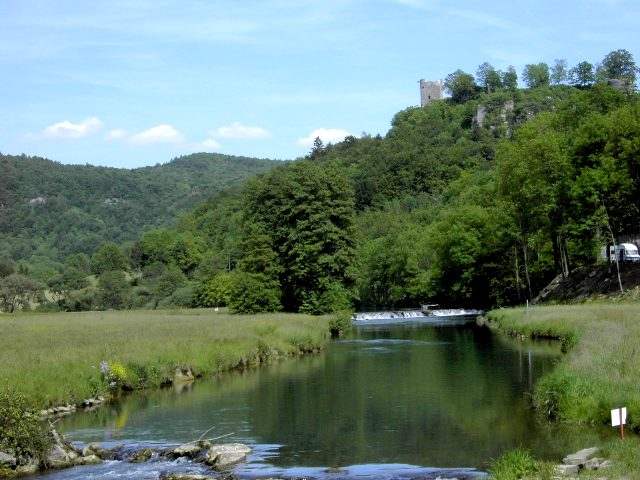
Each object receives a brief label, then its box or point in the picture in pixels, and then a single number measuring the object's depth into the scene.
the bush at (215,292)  104.59
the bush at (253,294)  74.50
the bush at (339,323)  67.50
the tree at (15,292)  128.95
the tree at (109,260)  173.38
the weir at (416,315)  87.84
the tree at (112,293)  138.88
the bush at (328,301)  74.50
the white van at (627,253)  74.88
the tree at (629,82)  182.20
